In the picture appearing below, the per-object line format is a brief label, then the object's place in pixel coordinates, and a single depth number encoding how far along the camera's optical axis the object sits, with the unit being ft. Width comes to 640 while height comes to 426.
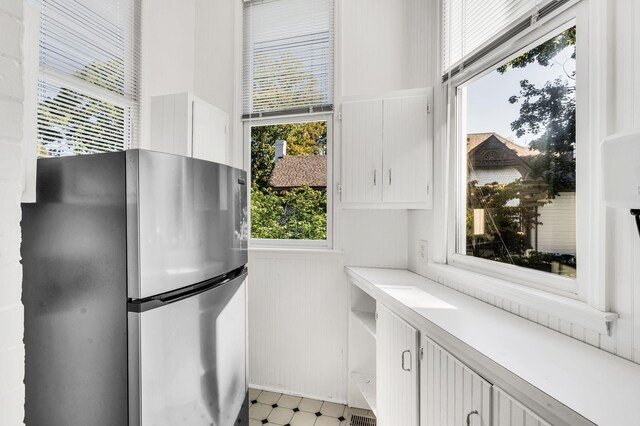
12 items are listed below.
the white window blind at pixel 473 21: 4.06
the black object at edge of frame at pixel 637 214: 2.37
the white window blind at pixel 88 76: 4.86
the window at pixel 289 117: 7.25
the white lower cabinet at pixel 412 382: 2.70
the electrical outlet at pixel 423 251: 6.11
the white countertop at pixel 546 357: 2.06
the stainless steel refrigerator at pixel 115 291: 3.13
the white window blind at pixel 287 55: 7.22
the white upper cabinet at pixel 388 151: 5.86
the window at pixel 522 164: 3.54
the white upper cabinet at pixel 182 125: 6.05
